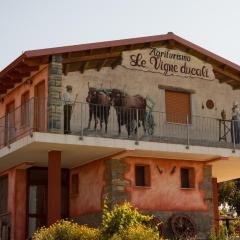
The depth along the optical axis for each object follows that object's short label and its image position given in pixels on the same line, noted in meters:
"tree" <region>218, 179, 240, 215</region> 39.72
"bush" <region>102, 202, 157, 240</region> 16.06
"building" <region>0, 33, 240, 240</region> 20.88
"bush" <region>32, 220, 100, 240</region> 16.64
